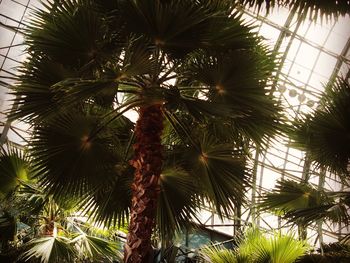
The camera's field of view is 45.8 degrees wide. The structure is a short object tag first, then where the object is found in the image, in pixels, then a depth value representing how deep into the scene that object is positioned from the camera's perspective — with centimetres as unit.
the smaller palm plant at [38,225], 541
